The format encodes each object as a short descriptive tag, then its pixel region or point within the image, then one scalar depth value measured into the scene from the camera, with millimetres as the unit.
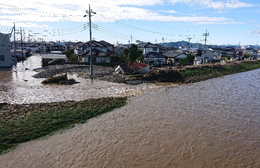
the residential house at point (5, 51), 33469
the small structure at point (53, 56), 40888
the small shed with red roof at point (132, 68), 27170
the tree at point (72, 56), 41500
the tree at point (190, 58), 38094
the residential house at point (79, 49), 47922
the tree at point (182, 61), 35094
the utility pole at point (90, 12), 24919
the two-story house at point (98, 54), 40022
